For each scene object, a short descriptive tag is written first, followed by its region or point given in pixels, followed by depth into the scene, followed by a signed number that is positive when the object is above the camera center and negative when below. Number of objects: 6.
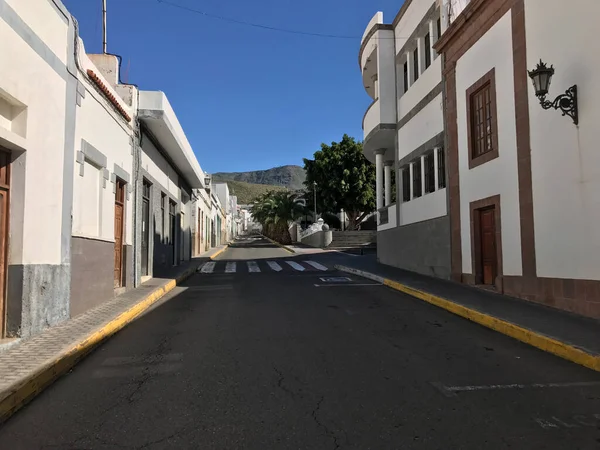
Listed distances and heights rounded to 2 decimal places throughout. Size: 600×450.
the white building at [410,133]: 14.23 +4.11
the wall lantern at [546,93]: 7.96 +2.58
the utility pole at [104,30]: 13.07 +6.06
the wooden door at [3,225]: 6.22 +0.36
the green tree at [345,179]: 41.12 +5.98
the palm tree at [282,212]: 49.06 +3.90
